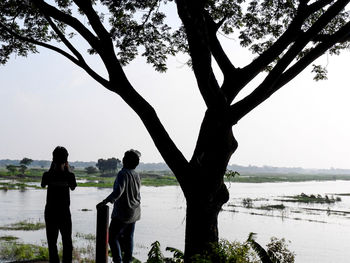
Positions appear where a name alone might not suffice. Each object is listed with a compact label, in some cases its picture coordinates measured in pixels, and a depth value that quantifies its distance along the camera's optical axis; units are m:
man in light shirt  5.47
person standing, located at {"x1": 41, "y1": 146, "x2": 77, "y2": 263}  5.38
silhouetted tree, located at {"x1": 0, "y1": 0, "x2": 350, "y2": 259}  6.29
